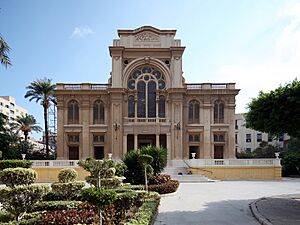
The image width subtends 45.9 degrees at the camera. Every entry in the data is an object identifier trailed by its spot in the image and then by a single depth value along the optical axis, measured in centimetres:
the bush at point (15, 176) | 1016
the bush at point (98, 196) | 738
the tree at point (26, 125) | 6200
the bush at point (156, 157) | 2134
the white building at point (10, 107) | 9906
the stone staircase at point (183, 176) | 2927
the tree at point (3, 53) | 1747
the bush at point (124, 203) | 1040
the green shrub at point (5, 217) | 1057
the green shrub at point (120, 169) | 1973
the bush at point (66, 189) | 1381
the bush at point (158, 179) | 2041
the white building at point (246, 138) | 7256
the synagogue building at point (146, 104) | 3994
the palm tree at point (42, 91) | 4747
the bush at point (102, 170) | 1379
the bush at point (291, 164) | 3559
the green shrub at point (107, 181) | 1559
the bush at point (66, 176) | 1444
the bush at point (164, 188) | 1859
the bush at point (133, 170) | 2114
